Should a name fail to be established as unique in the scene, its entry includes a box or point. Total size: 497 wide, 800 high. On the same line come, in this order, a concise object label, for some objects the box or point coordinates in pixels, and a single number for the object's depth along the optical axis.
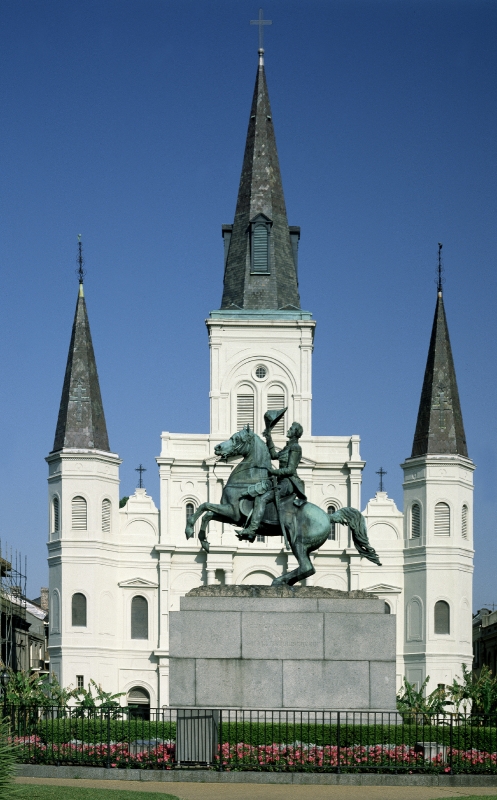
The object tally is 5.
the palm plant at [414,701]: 53.87
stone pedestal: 26.94
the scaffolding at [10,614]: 84.50
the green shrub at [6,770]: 18.73
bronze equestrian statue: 28.77
